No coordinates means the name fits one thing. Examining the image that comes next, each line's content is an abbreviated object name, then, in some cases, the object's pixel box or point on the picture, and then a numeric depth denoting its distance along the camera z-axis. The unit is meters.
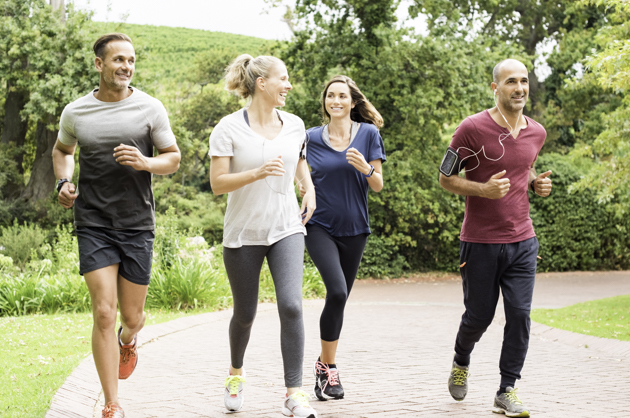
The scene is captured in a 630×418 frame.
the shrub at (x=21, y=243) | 17.30
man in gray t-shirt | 3.87
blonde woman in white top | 4.11
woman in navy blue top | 4.77
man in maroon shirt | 4.36
